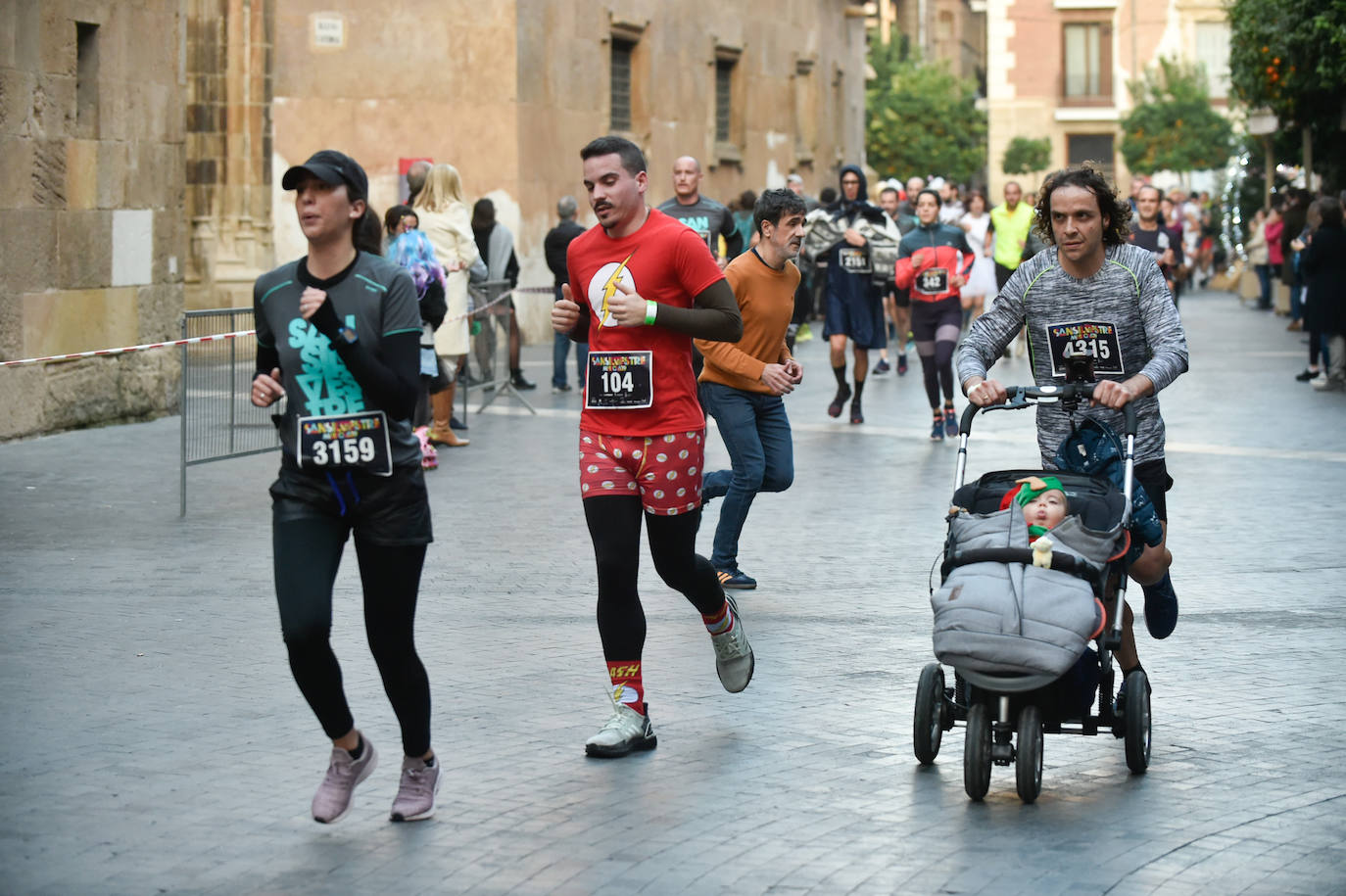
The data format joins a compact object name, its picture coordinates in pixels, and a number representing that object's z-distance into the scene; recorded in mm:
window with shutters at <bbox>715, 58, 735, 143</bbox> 33250
